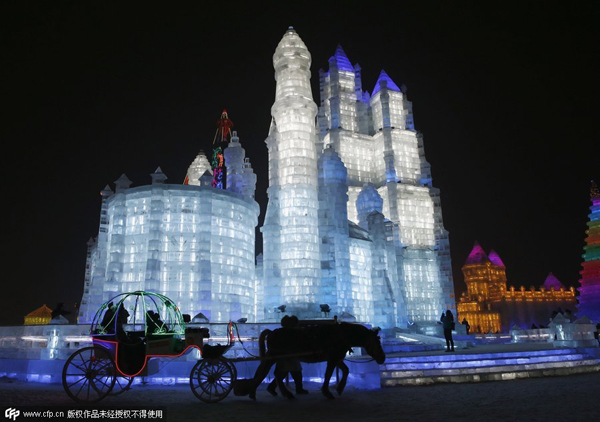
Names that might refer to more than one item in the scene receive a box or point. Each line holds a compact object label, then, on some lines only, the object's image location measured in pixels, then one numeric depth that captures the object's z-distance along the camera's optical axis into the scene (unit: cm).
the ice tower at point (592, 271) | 4384
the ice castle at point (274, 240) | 2911
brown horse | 941
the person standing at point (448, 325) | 1866
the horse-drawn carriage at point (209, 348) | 911
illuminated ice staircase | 1248
